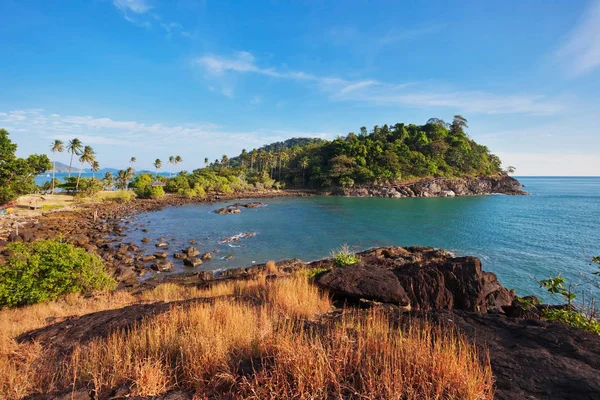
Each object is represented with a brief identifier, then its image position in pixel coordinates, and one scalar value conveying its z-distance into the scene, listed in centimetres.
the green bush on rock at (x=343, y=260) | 1301
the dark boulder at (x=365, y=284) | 810
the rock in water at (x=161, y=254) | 2472
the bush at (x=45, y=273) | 1034
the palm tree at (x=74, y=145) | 6444
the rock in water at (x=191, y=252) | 2513
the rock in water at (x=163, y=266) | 2179
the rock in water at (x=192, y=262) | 2270
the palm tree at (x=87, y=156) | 6506
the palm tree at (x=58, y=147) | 6512
